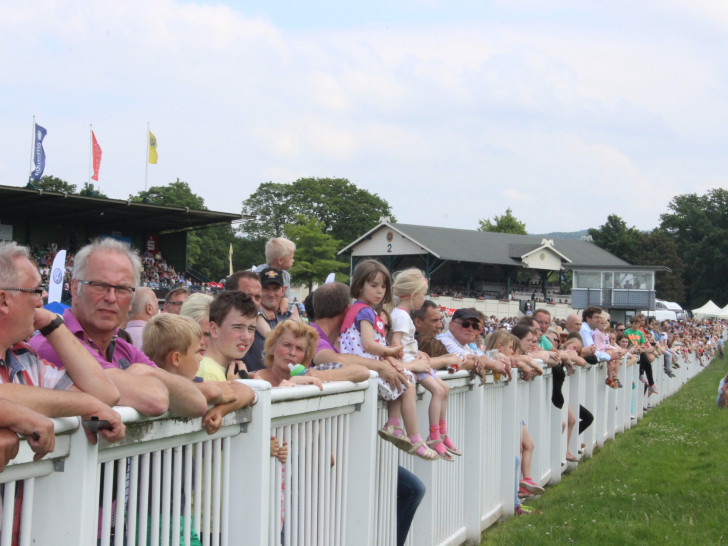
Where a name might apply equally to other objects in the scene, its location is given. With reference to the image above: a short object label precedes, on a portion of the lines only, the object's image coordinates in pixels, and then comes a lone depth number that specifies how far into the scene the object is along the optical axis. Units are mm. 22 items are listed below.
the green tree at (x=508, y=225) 107188
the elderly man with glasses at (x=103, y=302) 3552
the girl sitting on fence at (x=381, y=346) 5414
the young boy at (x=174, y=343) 3770
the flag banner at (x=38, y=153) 40562
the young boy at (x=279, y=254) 8055
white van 72125
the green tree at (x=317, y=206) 100375
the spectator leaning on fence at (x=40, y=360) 2383
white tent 76375
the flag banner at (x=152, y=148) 47781
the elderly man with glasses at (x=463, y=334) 7668
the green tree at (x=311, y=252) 75938
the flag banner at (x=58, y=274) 10447
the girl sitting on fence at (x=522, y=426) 8484
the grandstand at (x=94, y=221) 39781
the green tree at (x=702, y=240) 103000
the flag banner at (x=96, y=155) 44438
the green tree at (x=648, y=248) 102750
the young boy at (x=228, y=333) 4676
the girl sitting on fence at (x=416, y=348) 5914
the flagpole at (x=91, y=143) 44750
